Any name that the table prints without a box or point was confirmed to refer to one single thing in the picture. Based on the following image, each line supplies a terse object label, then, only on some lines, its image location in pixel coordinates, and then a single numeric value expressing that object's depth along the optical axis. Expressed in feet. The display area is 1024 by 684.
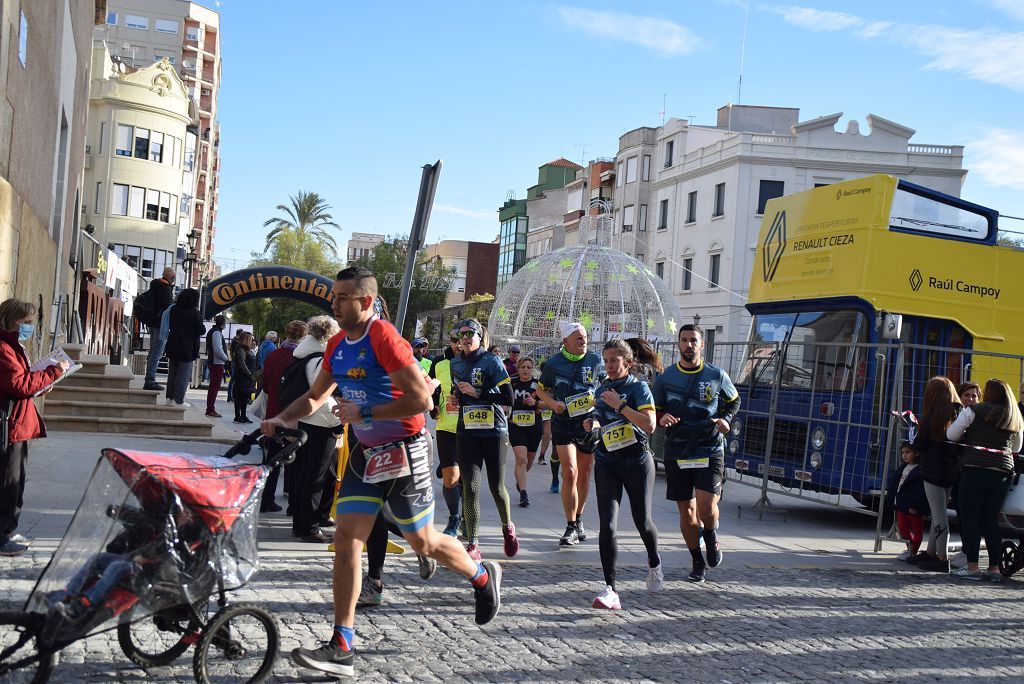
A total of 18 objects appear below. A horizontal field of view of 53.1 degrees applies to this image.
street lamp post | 115.24
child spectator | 32.91
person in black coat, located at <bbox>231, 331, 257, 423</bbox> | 70.19
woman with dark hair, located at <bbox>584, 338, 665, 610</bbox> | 23.11
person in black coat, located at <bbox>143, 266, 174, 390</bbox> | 54.61
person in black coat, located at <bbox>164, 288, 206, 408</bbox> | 52.95
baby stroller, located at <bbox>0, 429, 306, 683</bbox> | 13.39
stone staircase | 47.42
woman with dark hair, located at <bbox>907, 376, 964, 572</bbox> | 31.32
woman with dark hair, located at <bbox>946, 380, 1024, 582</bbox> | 29.71
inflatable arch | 59.31
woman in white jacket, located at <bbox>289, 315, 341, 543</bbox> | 27.55
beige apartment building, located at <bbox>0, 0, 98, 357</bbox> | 31.99
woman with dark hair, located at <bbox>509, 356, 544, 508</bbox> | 37.81
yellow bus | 38.68
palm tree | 256.73
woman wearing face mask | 22.47
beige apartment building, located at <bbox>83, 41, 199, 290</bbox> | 169.78
